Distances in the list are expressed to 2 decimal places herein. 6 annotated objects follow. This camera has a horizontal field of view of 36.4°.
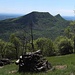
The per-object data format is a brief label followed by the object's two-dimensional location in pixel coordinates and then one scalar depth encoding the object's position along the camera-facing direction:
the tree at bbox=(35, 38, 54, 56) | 60.72
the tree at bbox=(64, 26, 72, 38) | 58.50
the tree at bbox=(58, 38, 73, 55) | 54.65
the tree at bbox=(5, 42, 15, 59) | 58.49
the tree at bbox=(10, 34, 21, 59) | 60.50
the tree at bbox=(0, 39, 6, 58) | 59.27
